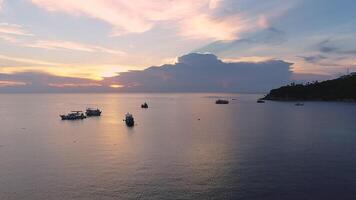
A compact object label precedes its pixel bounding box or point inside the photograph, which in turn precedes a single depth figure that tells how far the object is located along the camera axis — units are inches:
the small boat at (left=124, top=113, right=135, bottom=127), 5812.0
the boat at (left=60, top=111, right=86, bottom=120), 7027.6
